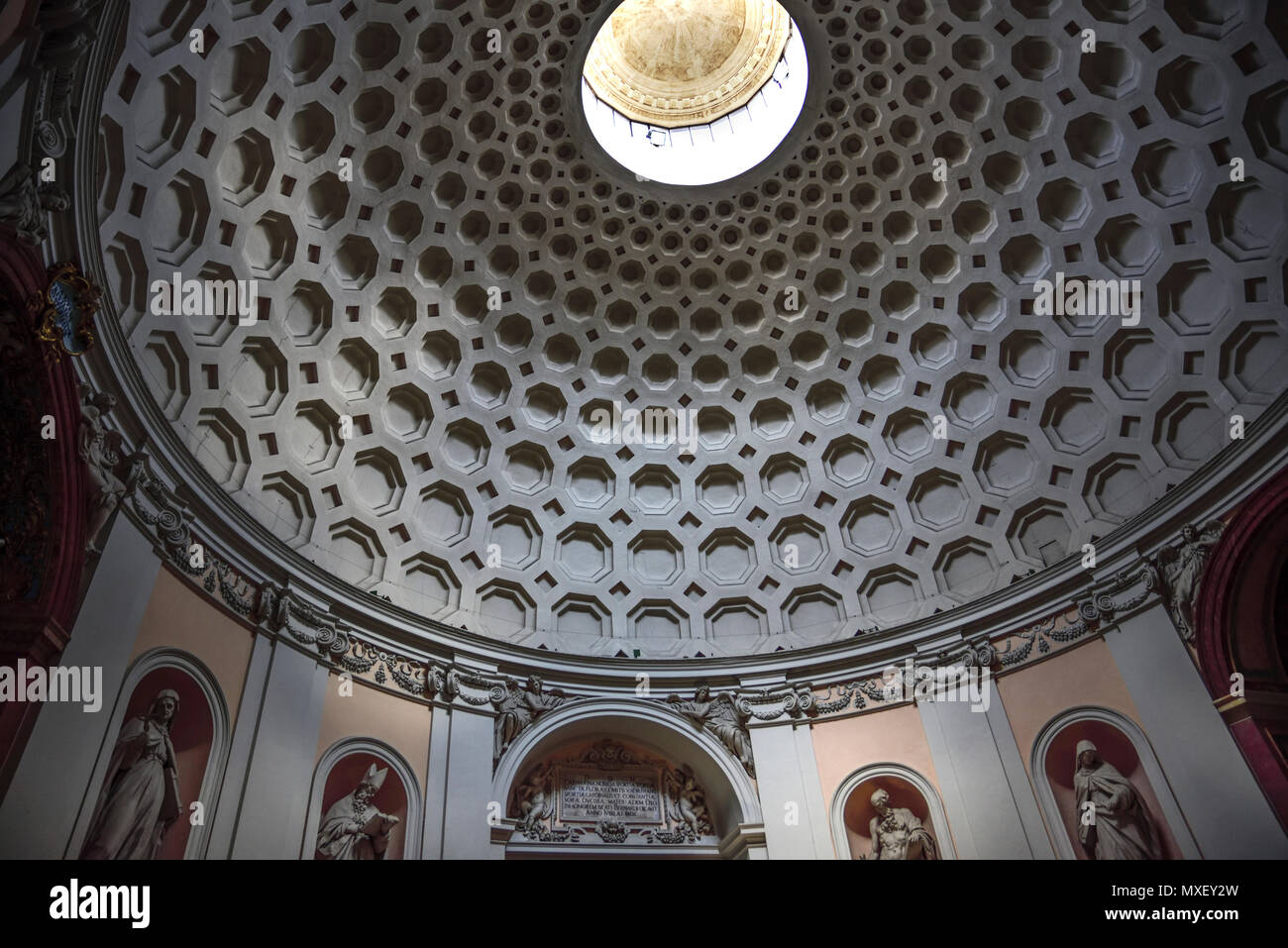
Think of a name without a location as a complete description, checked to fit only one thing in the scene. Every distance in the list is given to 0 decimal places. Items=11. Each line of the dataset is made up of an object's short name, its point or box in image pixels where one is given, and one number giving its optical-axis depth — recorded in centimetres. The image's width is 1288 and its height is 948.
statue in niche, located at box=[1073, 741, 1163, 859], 1287
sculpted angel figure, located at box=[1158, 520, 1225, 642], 1376
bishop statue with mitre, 1297
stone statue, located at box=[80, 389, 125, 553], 1049
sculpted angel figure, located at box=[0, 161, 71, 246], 884
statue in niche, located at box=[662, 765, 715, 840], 1670
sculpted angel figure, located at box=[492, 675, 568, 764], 1602
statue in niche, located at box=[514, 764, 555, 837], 1586
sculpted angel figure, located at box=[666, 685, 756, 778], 1683
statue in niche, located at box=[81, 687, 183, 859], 981
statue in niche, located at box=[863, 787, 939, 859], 1462
